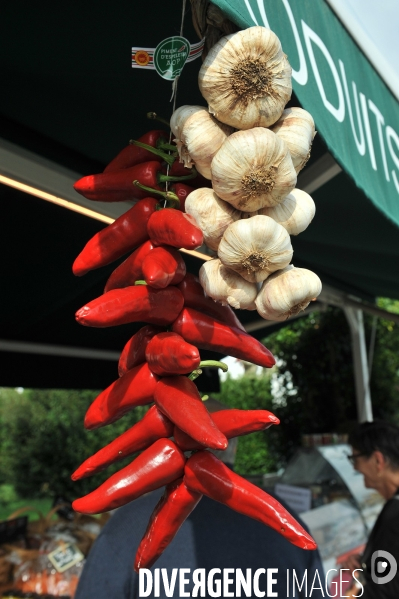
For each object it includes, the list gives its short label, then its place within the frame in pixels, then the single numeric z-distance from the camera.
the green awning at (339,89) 0.95
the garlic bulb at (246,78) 0.70
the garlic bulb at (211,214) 0.73
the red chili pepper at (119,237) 0.85
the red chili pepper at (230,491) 0.73
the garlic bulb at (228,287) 0.74
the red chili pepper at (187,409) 0.68
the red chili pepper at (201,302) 0.82
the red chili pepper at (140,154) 0.90
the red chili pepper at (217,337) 0.79
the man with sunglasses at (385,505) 2.04
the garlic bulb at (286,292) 0.70
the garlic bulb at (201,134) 0.73
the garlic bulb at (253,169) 0.67
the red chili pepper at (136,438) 0.78
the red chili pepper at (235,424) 0.75
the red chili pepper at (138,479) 0.73
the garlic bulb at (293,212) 0.76
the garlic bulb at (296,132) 0.75
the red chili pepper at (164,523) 0.73
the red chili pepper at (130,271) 0.81
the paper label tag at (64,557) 2.34
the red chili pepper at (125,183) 0.85
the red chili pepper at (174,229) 0.70
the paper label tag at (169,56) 0.82
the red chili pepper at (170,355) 0.71
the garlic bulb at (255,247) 0.68
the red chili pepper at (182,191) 0.84
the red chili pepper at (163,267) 0.71
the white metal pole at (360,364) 4.00
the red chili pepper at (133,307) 0.73
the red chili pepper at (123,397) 0.78
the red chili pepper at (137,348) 0.81
